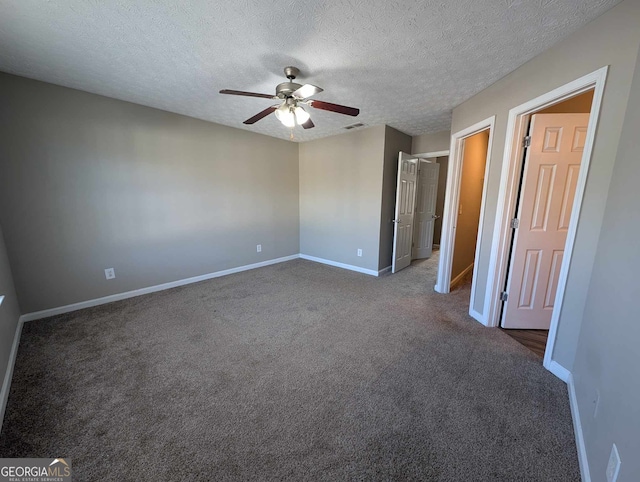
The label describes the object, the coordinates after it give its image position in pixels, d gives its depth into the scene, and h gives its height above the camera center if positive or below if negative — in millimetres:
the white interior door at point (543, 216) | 2129 -162
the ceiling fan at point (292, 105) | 2062 +790
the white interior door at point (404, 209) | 4018 -200
